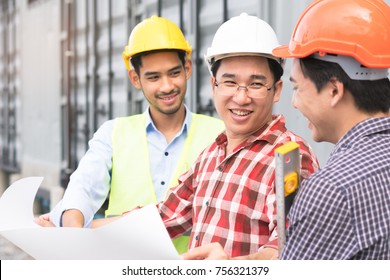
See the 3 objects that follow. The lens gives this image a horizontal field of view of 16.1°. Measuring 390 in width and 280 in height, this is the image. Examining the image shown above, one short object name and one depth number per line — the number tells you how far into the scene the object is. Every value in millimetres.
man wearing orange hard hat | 2766
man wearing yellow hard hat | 3509
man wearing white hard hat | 3060
